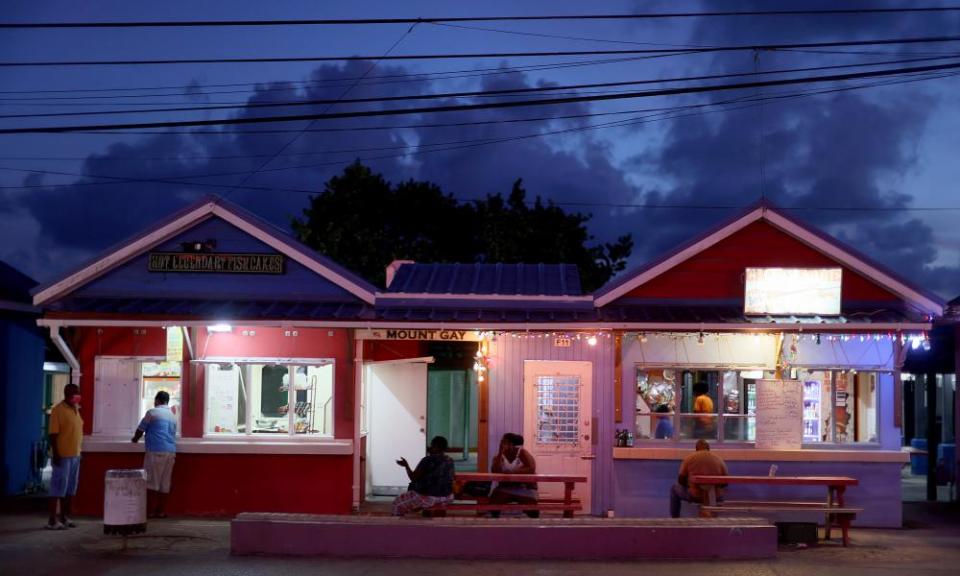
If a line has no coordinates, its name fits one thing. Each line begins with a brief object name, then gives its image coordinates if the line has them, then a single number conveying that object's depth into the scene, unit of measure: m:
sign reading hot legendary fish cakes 16.89
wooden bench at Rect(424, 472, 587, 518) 14.31
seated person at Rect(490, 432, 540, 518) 14.86
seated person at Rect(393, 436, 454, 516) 14.02
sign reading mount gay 16.52
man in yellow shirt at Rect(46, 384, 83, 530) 14.69
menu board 16.31
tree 38.25
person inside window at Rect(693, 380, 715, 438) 16.70
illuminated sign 16.09
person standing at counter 15.66
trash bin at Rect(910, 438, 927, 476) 23.98
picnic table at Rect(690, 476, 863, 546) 14.66
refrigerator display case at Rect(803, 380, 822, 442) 16.72
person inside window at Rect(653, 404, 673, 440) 16.67
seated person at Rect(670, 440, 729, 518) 15.06
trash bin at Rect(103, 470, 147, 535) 12.98
